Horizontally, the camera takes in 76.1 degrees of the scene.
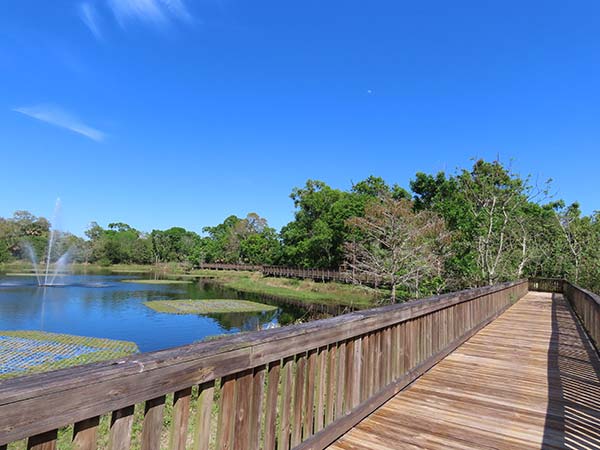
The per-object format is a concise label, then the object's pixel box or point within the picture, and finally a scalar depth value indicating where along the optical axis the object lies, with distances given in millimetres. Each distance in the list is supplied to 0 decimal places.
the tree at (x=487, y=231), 17047
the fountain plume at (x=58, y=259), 55538
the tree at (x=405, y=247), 18953
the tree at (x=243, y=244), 64938
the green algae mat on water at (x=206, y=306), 23203
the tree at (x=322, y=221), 39594
